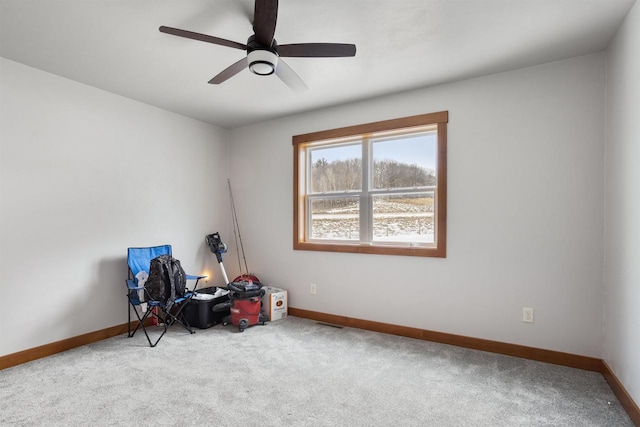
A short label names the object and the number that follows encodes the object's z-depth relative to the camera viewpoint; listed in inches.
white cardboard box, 157.8
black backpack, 128.3
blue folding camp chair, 130.7
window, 135.7
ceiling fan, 75.7
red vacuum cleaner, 145.8
